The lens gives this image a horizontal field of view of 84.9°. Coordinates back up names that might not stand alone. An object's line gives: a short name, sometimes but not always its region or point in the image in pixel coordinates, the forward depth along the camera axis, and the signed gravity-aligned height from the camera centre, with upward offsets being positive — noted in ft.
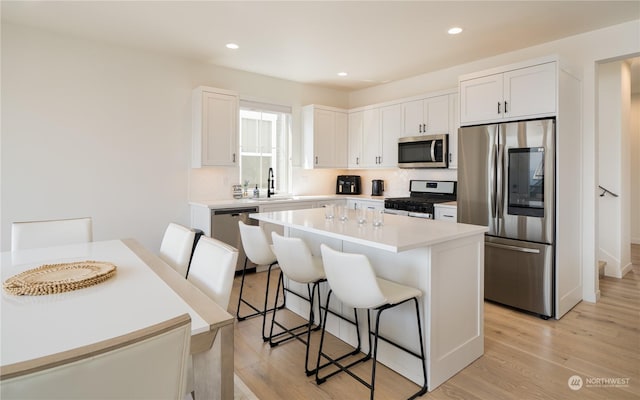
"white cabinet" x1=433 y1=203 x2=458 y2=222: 12.55 -0.44
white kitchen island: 6.61 -1.65
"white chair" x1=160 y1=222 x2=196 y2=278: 6.78 -0.95
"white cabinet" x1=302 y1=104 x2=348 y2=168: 17.31 +3.26
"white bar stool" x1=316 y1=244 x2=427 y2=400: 5.86 -1.57
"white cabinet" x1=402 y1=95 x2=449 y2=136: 14.28 +3.58
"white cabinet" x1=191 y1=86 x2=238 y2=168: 13.80 +2.98
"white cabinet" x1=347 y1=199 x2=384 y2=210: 15.67 -0.14
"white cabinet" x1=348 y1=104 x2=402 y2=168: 16.24 +3.12
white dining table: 3.25 -1.25
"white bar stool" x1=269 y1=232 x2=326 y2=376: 7.24 -1.33
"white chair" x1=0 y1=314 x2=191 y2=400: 2.11 -1.12
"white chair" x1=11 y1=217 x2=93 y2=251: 7.74 -0.75
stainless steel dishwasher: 13.41 -0.91
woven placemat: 4.54 -1.10
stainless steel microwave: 14.29 +2.08
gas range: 13.54 +0.05
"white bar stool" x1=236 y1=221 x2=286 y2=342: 8.65 -1.17
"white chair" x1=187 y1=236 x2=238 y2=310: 5.06 -1.06
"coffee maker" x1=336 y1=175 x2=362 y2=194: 18.98 +0.88
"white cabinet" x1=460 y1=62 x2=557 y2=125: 10.01 +3.25
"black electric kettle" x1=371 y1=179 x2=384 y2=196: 18.03 +0.68
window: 16.26 +2.72
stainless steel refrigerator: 9.96 -0.15
